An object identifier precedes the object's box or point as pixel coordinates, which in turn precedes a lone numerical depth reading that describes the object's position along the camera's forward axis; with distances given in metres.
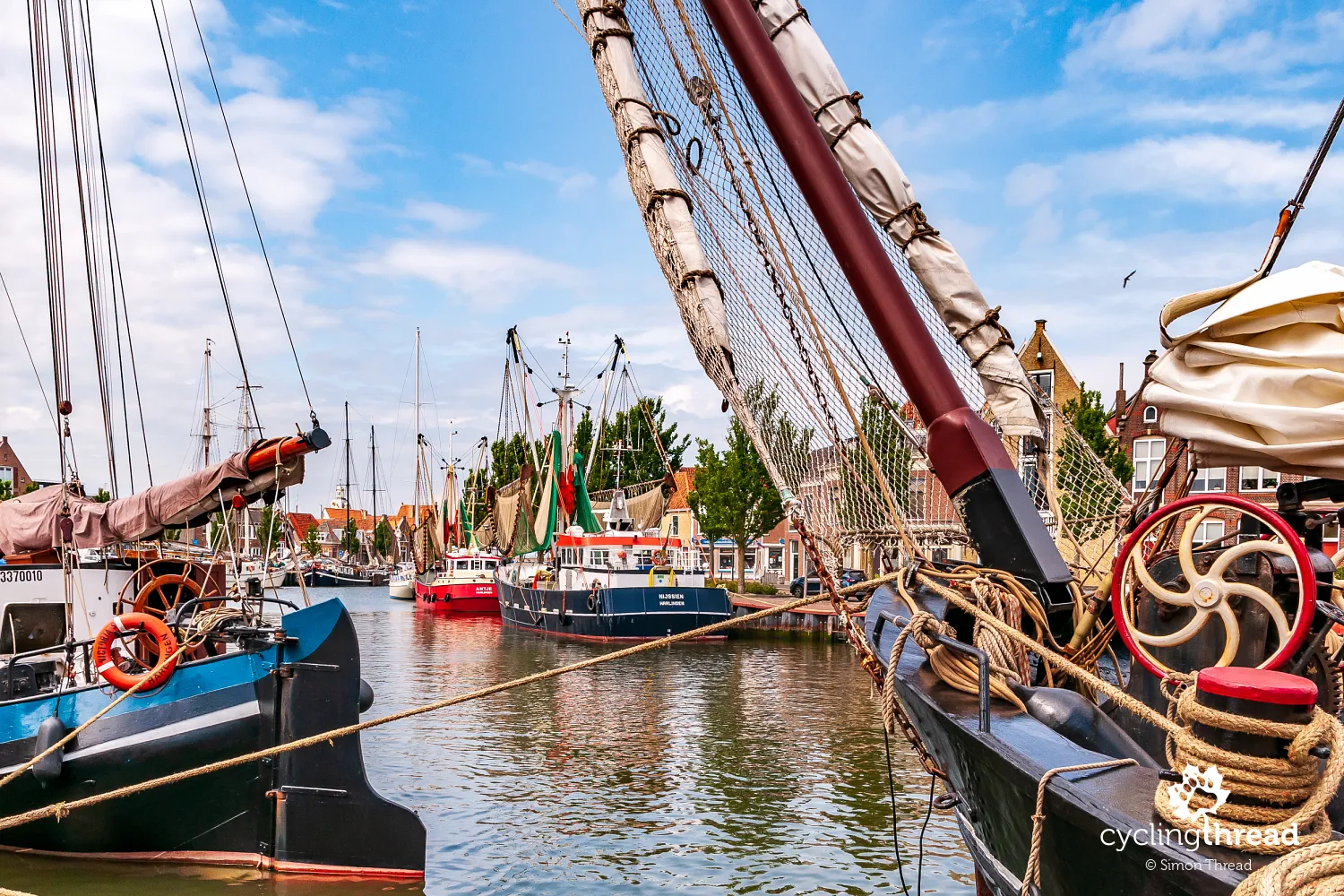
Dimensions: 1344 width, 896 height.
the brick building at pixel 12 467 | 90.06
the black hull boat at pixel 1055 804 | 2.52
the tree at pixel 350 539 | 123.50
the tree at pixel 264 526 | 86.98
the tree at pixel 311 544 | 121.22
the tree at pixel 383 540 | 127.38
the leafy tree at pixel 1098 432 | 31.53
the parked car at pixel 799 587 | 50.10
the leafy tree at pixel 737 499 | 49.09
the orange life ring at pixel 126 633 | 9.46
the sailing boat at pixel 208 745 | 9.27
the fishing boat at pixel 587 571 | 33.50
